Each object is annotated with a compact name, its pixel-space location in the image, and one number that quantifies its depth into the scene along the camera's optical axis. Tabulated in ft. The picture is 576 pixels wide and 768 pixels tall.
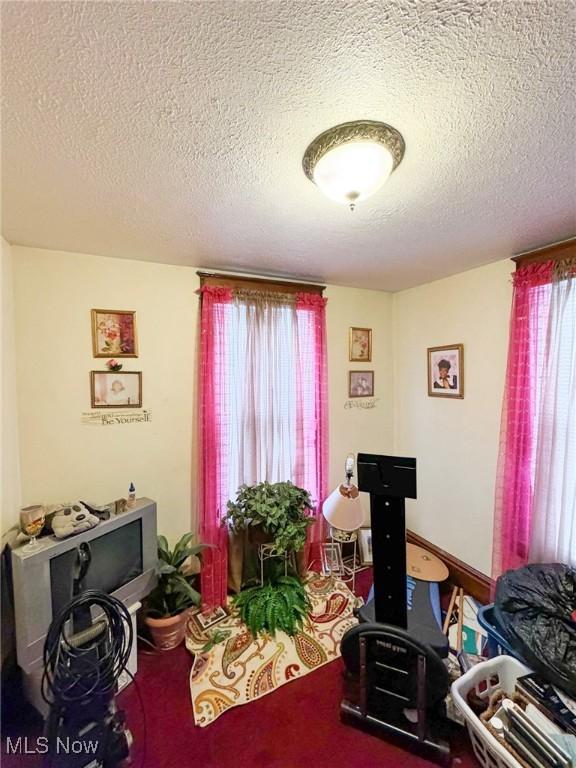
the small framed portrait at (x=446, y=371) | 7.98
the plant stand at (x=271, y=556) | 7.40
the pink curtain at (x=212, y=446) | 7.22
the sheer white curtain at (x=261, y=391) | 7.77
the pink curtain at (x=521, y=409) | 6.31
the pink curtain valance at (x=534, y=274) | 6.07
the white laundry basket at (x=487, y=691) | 3.84
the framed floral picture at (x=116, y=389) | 6.67
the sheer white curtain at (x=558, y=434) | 5.84
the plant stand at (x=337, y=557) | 8.43
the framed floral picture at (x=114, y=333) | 6.66
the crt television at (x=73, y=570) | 4.48
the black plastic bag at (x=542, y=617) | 4.42
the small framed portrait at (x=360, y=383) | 9.47
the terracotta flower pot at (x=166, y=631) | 6.09
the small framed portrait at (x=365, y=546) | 8.90
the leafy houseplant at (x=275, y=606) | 6.57
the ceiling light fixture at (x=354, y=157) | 3.15
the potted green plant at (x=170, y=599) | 6.15
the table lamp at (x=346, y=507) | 6.14
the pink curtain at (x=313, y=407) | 8.46
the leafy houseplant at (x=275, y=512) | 7.07
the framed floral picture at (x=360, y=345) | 9.41
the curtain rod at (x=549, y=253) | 5.77
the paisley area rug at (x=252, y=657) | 5.22
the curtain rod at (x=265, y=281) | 7.46
